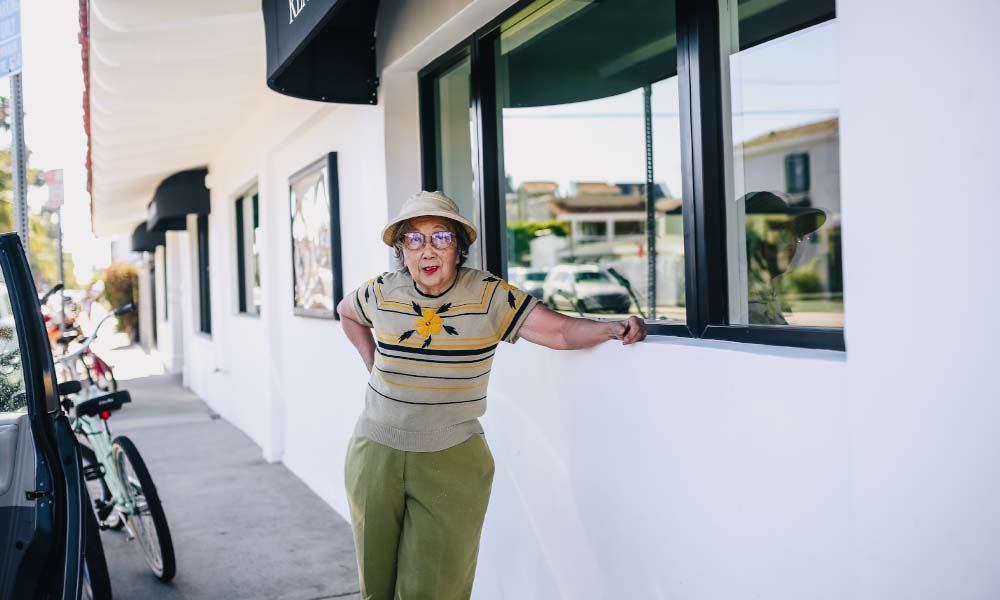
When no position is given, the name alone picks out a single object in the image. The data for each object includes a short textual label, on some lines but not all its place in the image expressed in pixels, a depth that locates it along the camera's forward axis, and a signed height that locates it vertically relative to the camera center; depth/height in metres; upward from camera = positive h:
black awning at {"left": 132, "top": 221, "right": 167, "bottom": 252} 16.44 +1.18
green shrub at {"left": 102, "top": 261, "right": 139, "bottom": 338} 27.48 +0.55
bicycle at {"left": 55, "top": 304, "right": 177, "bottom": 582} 4.43 -0.91
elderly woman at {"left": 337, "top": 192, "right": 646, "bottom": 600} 2.68 -0.35
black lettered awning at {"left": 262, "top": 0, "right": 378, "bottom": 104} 3.98 +1.18
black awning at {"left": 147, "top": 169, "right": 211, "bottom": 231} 11.05 +1.32
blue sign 4.45 +1.36
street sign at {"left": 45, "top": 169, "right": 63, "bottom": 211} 7.73 +1.01
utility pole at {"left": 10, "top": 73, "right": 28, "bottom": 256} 4.91 +0.84
